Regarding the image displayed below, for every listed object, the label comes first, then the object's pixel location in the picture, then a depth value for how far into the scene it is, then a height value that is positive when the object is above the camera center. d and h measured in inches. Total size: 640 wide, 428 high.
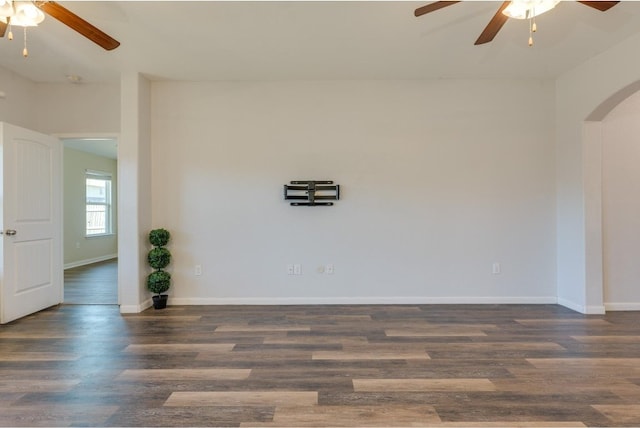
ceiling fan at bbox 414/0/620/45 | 85.6 +52.9
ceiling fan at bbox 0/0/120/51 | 85.7 +53.2
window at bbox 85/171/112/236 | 324.2 +13.1
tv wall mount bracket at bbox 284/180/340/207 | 163.5 +10.6
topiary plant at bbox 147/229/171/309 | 155.7 -23.0
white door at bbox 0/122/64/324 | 141.3 -2.5
